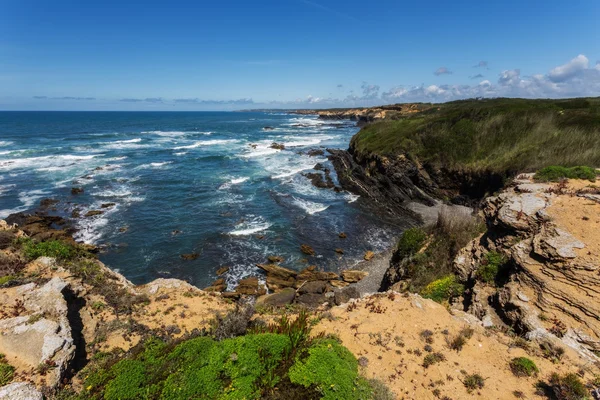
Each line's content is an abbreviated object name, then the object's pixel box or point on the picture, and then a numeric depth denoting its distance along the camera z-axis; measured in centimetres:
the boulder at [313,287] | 1783
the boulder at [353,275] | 1959
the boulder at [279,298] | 1634
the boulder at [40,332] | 708
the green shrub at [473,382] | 694
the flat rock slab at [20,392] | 579
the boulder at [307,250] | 2316
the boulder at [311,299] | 1605
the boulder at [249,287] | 1841
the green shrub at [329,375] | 621
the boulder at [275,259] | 2198
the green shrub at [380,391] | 661
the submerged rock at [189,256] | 2213
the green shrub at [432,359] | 768
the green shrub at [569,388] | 626
